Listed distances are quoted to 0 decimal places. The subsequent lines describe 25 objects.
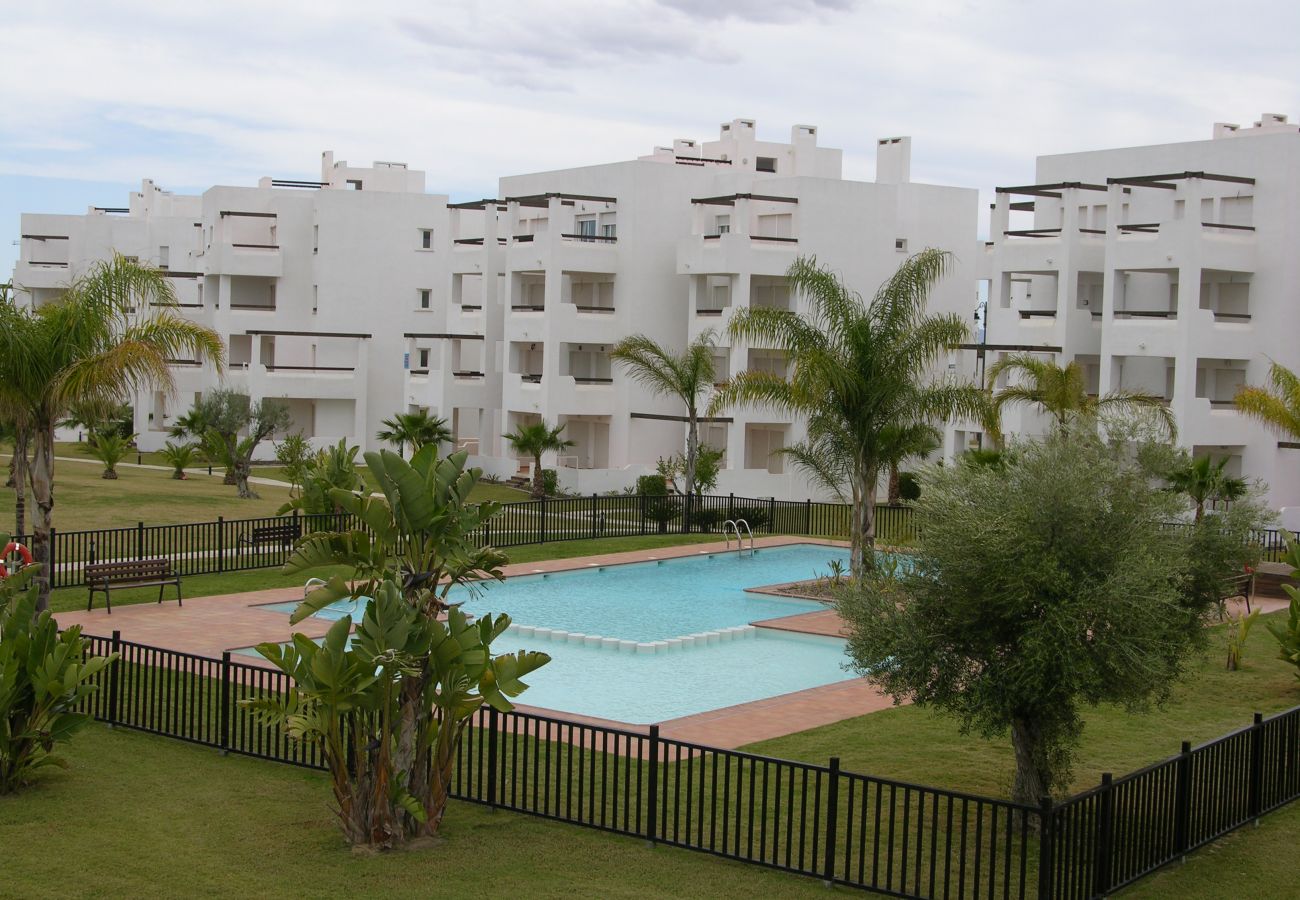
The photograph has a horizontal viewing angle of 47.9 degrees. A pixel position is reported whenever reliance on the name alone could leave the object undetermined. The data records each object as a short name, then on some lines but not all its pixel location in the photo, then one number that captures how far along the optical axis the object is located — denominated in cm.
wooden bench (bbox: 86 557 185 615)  2234
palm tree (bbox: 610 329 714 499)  3900
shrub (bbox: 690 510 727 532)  3572
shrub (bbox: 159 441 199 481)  4381
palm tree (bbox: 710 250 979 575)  2561
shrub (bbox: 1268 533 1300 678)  1786
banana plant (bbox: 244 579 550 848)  1116
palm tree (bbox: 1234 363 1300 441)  2964
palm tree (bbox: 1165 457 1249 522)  3081
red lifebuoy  1703
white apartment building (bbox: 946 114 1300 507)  3997
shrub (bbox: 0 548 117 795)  1263
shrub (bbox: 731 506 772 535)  3603
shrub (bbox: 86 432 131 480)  4175
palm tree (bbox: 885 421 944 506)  2662
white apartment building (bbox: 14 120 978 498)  4809
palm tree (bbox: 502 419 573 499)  4475
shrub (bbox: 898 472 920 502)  4403
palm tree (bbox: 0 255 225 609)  1889
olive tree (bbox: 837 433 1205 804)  1122
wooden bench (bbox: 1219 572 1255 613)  1688
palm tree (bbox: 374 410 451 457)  4650
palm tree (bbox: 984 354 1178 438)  3550
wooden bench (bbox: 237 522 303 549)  2758
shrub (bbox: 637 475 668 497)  4325
